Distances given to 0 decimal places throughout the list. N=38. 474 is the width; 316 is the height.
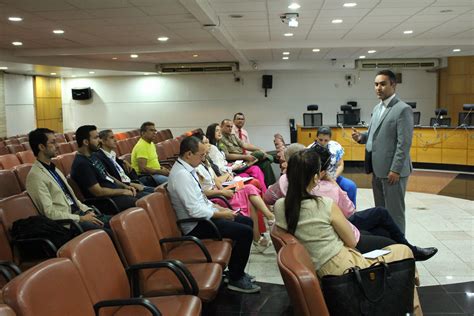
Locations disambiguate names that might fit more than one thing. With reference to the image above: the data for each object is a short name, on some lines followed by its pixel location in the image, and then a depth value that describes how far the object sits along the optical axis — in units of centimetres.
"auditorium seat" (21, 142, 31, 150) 806
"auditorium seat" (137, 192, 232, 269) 285
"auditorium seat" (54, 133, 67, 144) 1018
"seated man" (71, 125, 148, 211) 412
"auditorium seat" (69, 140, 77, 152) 775
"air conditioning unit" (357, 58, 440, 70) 1291
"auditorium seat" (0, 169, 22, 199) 396
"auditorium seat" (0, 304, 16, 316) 141
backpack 281
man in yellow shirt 574
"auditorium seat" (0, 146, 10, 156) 756
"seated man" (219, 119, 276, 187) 654
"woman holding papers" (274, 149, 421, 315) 233
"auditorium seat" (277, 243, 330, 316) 185
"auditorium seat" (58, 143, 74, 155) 730
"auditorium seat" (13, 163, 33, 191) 414
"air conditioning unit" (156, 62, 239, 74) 1313
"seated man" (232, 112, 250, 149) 739
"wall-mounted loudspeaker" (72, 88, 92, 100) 1481
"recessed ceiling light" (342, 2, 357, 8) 578
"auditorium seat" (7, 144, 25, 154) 770
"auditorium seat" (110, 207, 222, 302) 241
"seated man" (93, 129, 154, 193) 468
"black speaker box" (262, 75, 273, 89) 1452
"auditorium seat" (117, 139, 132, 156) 757
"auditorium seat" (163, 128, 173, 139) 1154
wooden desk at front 941
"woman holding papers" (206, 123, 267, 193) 556
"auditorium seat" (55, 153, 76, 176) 507
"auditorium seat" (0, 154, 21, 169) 564
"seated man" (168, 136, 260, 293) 327
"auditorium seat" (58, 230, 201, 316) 197
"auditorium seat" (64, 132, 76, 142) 1066
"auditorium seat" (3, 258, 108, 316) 155
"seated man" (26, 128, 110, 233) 330
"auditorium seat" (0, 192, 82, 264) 282
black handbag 212
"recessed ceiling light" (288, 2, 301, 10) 579
